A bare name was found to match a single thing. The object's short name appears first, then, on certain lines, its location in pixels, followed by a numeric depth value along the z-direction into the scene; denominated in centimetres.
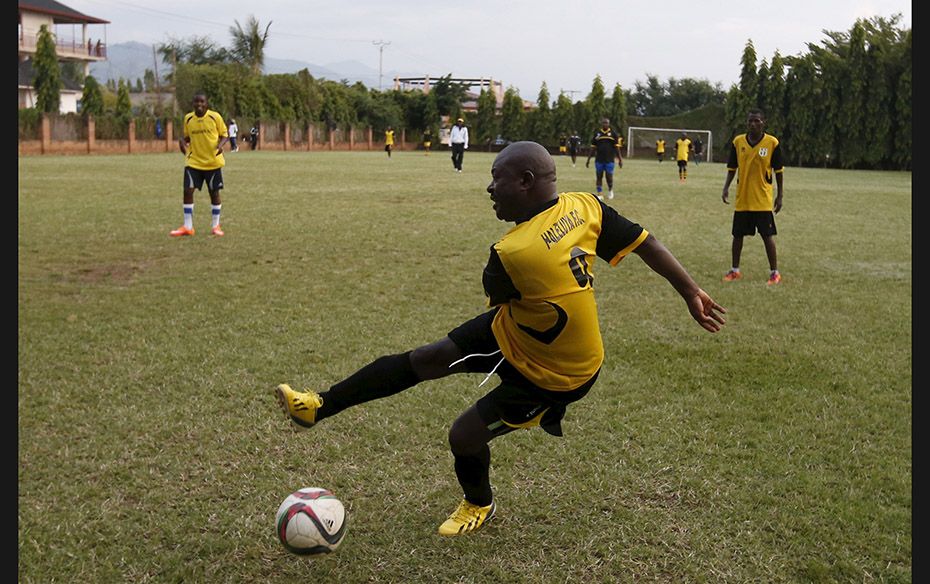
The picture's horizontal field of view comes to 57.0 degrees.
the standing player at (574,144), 3903
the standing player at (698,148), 5194
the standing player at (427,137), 5991
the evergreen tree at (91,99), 4631
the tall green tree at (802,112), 4862
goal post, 5597
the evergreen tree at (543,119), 6250
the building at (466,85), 7509
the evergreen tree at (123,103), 4621
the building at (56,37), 5959
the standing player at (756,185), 995
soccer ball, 349
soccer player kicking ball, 346
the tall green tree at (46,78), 4444
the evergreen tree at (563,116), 6138
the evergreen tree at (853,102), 4619
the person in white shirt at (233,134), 4504
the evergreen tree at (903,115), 4509
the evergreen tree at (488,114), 6675
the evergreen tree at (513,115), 6481
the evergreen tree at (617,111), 5950
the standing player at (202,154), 1290
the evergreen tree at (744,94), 5134
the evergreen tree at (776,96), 5009
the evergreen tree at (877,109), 4578
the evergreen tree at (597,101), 5816
